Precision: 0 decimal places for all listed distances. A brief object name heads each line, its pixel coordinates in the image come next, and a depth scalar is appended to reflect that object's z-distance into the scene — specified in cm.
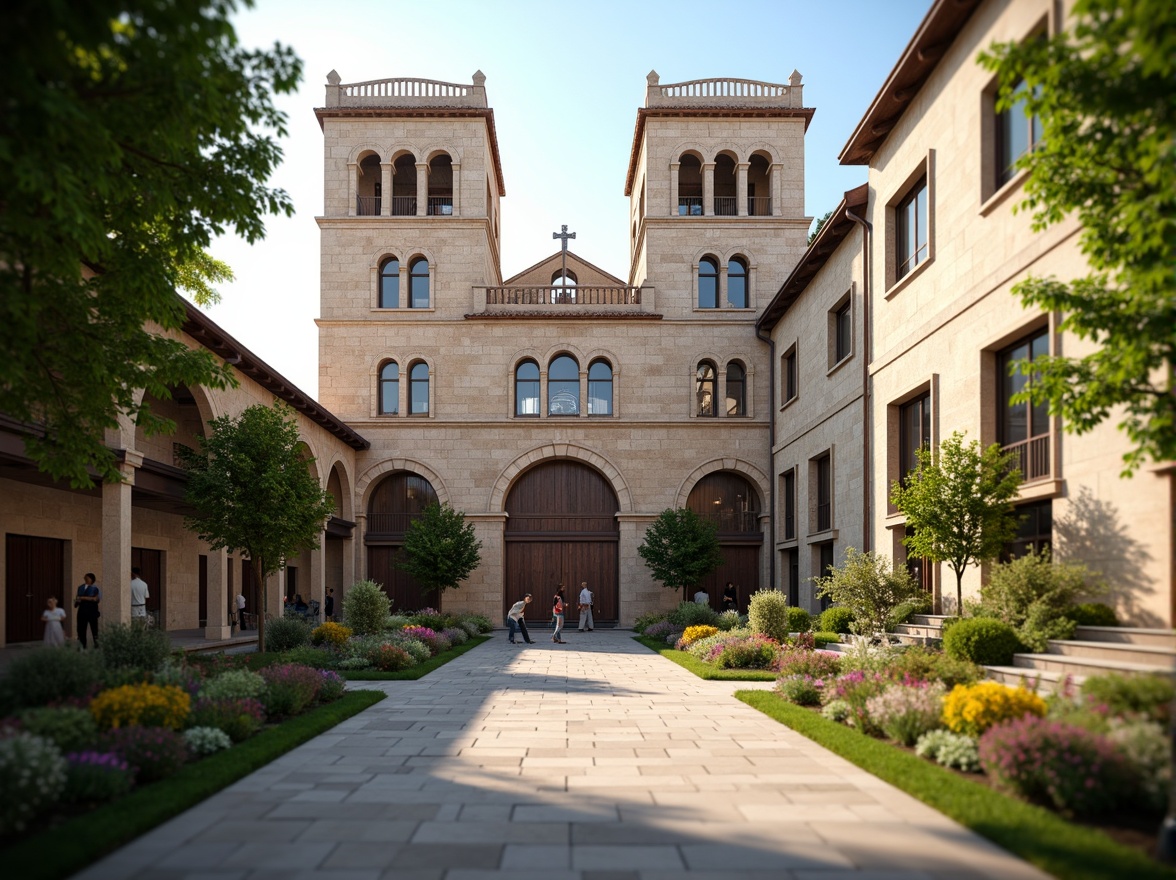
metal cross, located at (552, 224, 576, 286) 3841
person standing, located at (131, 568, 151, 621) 2131
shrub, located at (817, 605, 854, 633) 2017
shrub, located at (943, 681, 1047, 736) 899
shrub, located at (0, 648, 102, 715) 992
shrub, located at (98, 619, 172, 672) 1269
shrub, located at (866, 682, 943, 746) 992
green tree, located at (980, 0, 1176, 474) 699
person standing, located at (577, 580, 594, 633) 3278
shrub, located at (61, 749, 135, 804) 738
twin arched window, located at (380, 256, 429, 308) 3622
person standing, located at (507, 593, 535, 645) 2828
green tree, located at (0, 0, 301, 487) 600
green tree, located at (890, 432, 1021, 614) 1424
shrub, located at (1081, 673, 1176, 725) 782
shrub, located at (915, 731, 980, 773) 875
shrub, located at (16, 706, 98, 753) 826
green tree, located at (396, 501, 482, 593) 3141
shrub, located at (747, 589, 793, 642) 2166
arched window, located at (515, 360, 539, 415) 3597
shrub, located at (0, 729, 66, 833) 653
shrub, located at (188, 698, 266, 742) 1008
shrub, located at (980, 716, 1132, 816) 697
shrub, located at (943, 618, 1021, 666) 1203
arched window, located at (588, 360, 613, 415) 3603
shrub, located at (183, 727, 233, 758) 942
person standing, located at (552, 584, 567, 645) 2831
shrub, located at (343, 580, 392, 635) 2281
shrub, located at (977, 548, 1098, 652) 1188
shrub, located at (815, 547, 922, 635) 1772
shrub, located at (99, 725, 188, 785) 823
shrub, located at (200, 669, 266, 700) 1127
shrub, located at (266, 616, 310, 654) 2105
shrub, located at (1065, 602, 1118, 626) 1178
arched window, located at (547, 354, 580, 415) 3597
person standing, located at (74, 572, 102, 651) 1883
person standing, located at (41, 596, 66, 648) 1864
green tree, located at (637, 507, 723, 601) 3206
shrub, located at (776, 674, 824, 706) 1359
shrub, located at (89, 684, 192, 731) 934
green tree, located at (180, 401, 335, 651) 2008
